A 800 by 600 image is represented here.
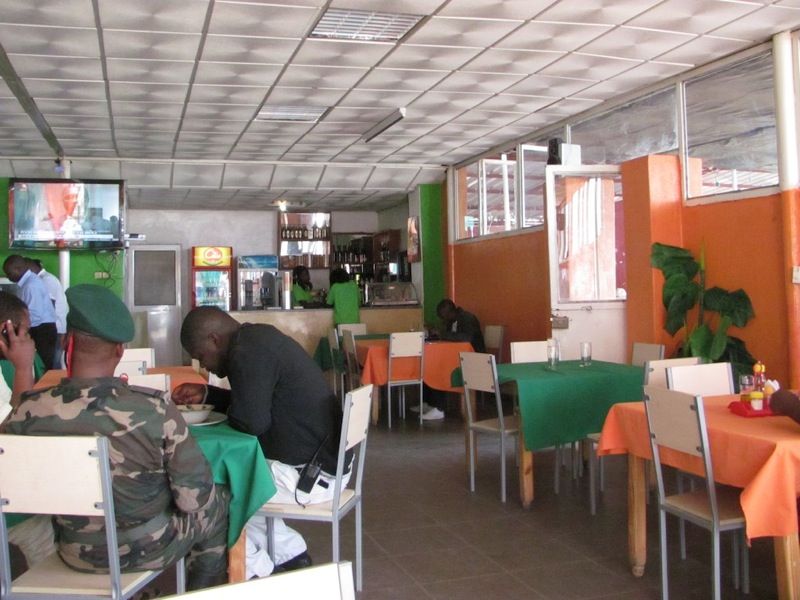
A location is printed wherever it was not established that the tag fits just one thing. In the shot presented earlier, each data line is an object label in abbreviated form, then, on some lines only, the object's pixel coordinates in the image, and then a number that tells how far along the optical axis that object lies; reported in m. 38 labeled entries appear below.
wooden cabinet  13.95
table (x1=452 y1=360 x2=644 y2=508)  4.59
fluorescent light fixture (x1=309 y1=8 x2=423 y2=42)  4.99
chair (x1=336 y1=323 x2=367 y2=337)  9.48
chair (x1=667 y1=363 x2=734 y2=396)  3.96
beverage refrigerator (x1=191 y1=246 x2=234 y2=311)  13.19
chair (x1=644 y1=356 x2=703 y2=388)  4.29
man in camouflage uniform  2.23
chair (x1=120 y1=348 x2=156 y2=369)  5.09
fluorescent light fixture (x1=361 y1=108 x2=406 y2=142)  7.49
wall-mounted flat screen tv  9.02
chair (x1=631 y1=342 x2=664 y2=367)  5.36
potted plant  5.81
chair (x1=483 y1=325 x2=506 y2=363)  8.97
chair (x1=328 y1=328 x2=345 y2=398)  8.82
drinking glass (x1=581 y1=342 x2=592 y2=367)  5.28
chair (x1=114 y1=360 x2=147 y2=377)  4.52
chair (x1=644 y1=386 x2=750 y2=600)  2.87
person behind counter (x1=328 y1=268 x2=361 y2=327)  10.17
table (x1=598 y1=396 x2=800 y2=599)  2.66
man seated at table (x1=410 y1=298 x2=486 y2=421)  7.97
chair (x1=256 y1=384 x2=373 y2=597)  3.08
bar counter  10.26
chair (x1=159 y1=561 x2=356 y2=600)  1.19
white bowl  3.24
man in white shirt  8.11
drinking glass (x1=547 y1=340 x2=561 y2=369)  5.22
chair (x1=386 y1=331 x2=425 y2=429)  7.35
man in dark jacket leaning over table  3.06
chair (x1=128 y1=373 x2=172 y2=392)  3.82
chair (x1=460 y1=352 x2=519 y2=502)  4.84
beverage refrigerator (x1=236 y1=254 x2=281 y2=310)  13.37
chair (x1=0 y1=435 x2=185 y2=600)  2.19
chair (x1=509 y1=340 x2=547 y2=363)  5.73
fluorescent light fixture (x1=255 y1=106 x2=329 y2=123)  7.47
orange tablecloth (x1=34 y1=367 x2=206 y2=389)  4.52
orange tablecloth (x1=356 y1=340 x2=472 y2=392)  7.51
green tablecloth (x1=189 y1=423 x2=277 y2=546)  2.80
